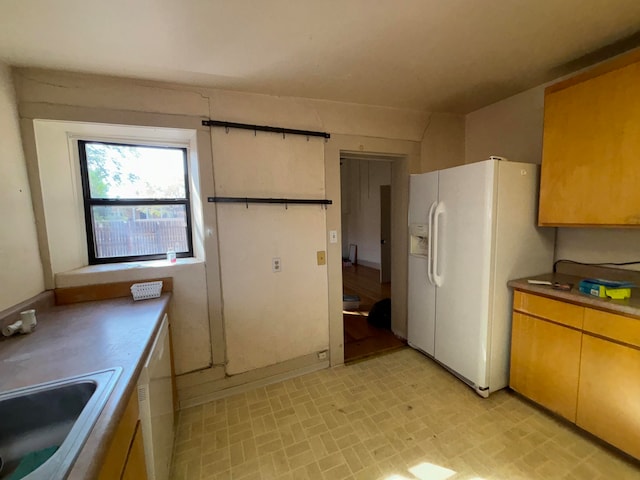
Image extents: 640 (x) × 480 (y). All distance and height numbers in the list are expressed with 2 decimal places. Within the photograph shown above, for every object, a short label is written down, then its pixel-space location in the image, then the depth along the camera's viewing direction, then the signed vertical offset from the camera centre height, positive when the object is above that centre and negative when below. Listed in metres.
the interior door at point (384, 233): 5.81 -0.38
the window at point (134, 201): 2.09 +0.18
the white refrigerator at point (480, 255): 1.96 -0.33
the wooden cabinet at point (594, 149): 1.51 +0.42
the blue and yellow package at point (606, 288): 1.57 -0.48
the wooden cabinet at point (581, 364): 1.46 -0.99
